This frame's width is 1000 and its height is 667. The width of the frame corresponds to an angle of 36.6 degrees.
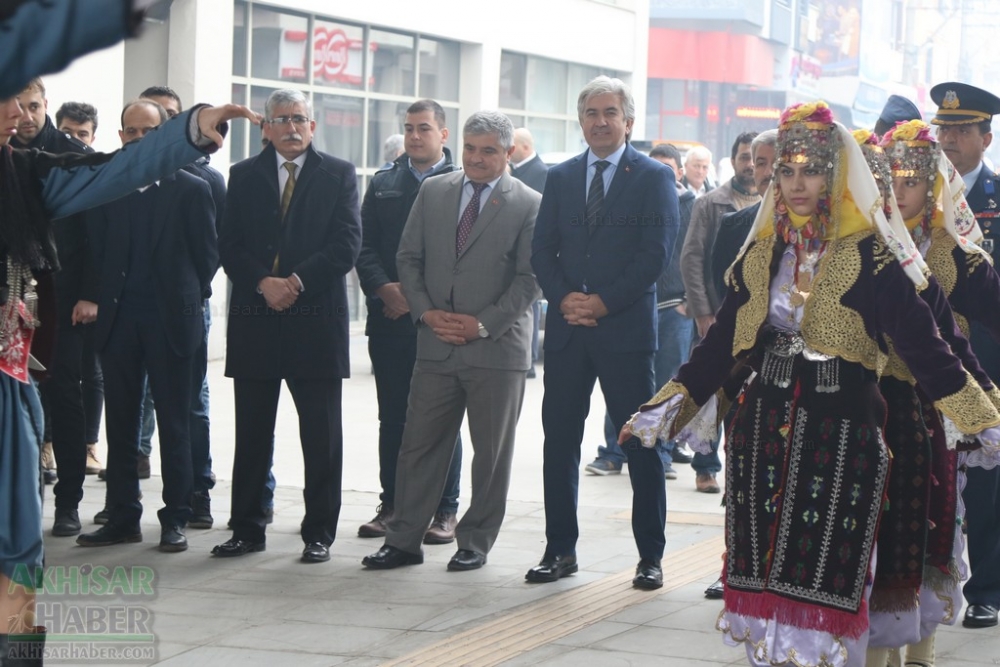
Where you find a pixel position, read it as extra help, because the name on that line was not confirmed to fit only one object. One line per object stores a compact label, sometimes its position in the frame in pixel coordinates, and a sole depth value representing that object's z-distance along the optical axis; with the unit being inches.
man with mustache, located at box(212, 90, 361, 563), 284.4
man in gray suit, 278.1
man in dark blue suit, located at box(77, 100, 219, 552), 292.8
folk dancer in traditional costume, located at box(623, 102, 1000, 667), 188.7
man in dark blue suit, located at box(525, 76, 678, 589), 267.9
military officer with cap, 245.0
